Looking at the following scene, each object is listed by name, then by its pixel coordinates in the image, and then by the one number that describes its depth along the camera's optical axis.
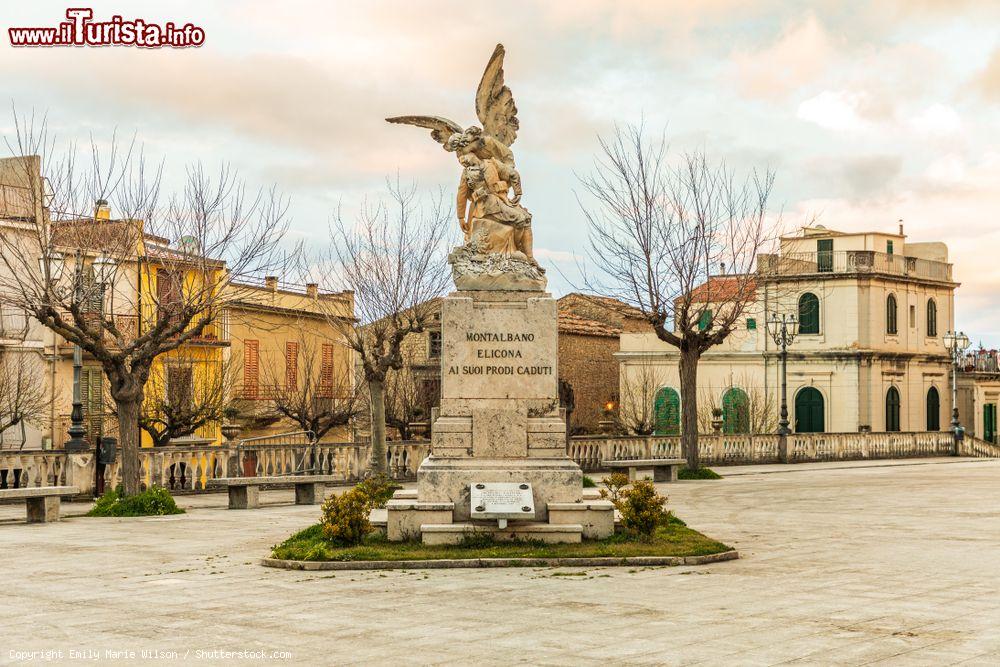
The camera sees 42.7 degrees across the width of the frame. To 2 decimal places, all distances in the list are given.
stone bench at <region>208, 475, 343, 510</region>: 22.09
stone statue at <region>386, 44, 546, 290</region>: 15.32
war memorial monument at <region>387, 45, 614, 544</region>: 14.00
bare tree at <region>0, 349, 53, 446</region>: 37.38
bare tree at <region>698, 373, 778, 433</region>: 57.38
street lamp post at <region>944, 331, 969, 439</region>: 50.16
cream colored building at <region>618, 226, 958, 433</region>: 58.97
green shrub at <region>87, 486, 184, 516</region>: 20.51
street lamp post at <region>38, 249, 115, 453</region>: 21.72
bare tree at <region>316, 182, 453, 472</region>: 30.16
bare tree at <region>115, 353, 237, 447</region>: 39.53
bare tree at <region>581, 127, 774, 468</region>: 30.56
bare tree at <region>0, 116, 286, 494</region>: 20.80
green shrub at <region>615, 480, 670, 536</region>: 13.94
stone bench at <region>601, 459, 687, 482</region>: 28.89
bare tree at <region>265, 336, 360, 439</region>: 44.50
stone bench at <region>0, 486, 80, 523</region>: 19.08
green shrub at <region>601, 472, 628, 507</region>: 15.31
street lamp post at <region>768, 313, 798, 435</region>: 41.75
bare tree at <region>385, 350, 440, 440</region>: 45.22
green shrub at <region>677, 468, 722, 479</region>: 30.70
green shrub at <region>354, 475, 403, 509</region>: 14.32
